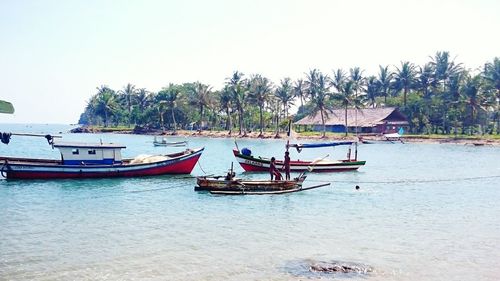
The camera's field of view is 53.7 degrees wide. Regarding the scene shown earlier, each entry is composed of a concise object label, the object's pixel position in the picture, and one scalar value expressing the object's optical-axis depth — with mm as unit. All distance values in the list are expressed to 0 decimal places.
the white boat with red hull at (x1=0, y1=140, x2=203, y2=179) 33875
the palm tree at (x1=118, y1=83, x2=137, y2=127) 130375
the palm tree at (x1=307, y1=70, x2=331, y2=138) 90812
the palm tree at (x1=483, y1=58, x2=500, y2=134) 81312
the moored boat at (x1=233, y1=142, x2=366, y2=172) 40000
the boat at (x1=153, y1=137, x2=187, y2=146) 78375
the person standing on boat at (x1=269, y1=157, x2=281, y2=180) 29547
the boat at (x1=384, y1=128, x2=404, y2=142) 81362
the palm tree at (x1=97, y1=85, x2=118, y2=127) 122000
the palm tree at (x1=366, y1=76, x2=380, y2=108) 105062
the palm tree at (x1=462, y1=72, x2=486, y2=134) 79000
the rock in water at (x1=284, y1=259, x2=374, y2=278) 14298
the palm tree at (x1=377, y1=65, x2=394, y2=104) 102188
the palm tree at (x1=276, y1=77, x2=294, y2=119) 100125
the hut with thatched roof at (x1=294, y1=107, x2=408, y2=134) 90188
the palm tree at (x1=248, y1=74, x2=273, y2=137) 96500
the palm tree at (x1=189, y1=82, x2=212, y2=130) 104262
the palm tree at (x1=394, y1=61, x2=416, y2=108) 95438
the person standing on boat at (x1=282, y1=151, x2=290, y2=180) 30775
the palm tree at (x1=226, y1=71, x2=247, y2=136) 96250
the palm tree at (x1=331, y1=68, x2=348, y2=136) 87862
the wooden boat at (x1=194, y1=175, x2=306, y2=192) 27250
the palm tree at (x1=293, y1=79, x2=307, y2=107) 110812
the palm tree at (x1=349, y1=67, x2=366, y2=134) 105075
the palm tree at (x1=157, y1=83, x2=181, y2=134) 106812
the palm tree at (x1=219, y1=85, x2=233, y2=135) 97981
